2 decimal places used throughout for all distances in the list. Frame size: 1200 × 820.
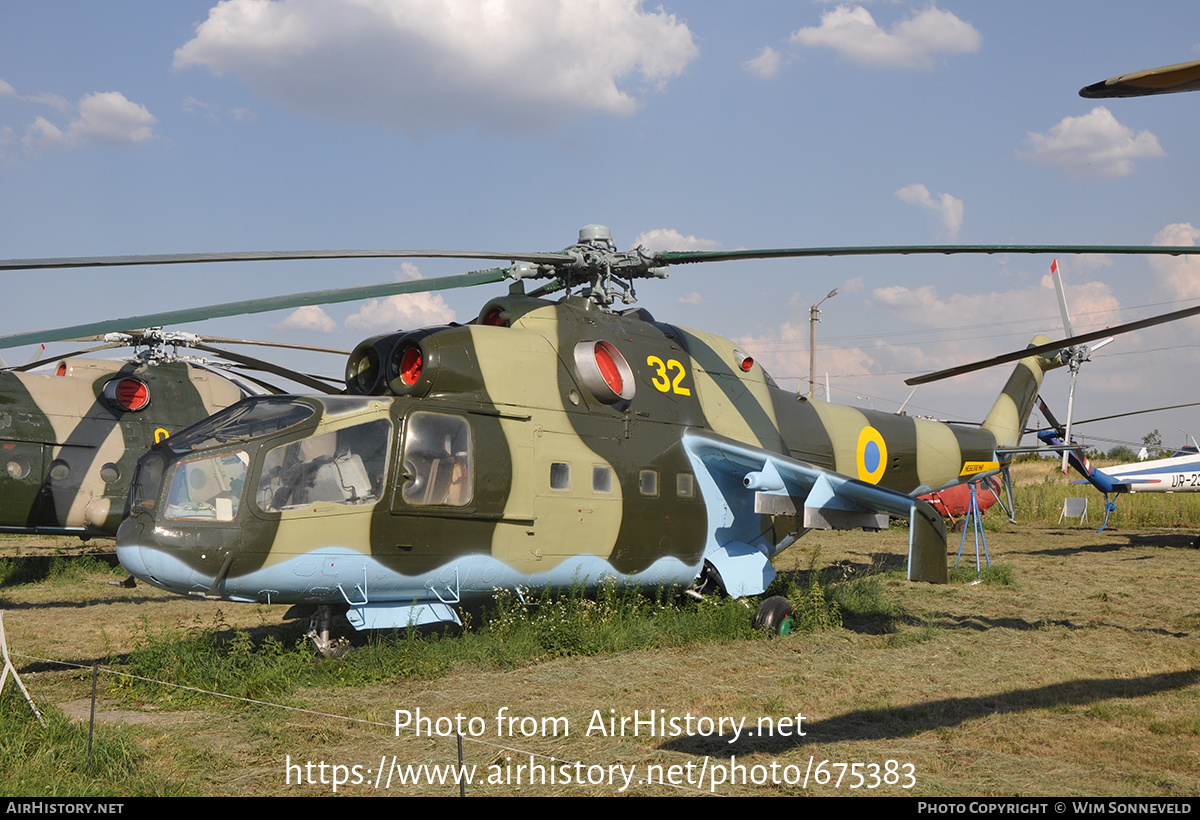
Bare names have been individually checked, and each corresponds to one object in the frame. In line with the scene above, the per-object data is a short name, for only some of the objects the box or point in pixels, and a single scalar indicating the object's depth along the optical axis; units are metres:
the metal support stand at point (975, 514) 17.29
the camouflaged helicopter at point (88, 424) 13.12
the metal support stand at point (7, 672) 6.17
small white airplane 24.16
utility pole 36.58
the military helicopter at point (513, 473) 7.88
